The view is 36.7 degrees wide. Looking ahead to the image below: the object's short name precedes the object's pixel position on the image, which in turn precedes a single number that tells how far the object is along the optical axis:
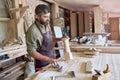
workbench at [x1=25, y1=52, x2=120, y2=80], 1.40
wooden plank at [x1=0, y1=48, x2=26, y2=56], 2.71
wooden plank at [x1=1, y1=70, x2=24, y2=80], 2.97
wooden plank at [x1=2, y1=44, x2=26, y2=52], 2.74
